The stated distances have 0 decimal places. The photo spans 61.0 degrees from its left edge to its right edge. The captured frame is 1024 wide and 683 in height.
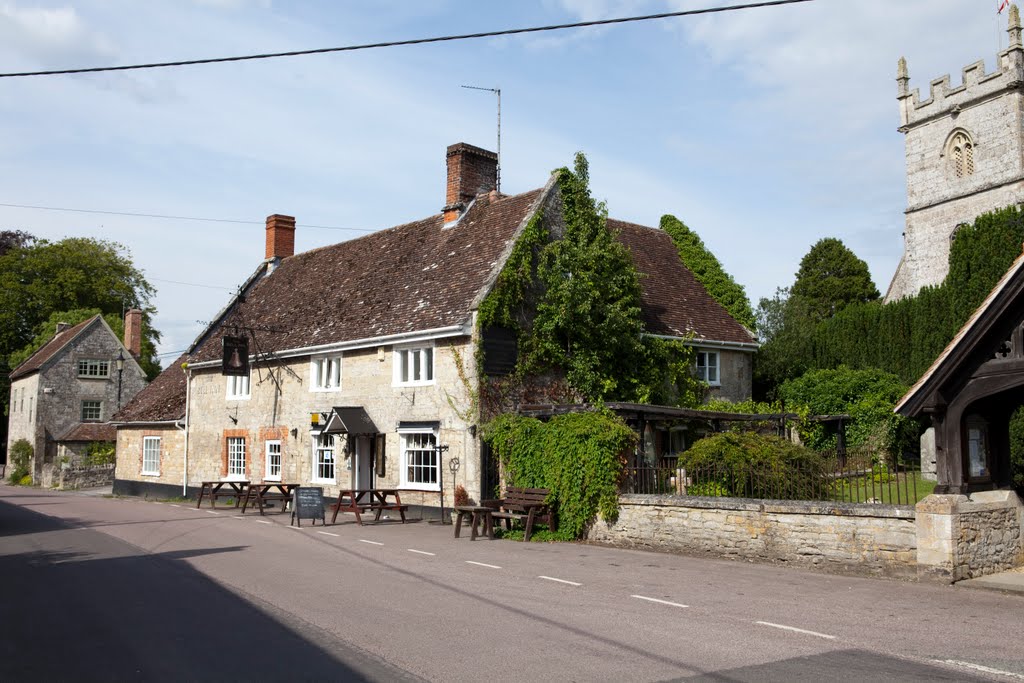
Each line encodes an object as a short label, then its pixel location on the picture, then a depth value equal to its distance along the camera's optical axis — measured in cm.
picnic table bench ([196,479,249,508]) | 2512
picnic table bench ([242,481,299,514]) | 2399
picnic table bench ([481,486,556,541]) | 1795
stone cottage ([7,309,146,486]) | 5003
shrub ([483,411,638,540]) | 1725
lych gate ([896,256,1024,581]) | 1212
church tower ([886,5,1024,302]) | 3797
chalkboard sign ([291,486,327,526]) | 2055
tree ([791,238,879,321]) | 6247
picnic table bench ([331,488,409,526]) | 2114
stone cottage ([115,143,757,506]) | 2256
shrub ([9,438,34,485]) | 4903
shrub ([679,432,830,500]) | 1487
